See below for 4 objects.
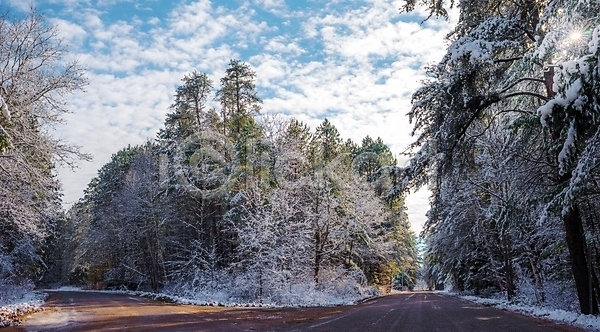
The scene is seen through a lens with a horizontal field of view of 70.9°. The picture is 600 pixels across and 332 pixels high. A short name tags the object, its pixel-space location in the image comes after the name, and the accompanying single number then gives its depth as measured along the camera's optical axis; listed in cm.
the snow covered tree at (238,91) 3972
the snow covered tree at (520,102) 716
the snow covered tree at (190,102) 4012
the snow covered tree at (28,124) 1338
